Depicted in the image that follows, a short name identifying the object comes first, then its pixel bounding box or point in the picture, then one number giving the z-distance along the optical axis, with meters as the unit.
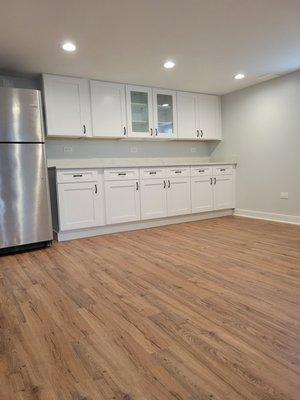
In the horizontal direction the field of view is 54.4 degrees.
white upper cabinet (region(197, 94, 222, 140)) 5.17
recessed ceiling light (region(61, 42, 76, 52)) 2.93
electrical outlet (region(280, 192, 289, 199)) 4.39
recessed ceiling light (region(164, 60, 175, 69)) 3.54
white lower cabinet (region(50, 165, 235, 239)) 3.77
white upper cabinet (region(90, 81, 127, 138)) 4.14
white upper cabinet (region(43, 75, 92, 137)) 3.80
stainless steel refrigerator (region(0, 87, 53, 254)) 3.14
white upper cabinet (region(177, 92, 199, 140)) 4.93
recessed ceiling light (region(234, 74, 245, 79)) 4.19
